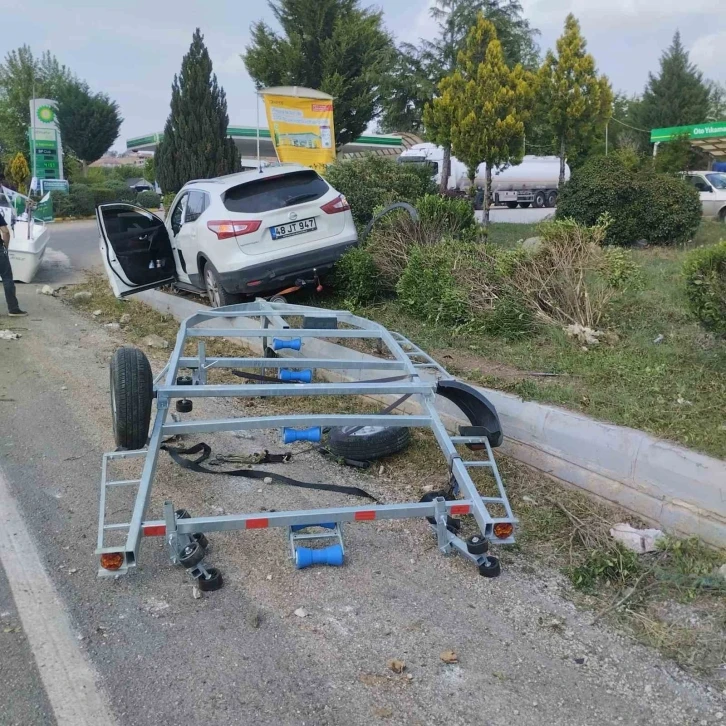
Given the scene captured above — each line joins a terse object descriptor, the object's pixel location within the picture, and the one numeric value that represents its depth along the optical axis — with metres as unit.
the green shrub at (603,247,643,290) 6.57
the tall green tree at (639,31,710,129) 47.38
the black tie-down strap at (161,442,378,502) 4.38
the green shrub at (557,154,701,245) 13.18
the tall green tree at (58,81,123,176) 49.91
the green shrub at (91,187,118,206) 37.69
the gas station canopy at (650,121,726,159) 24.51
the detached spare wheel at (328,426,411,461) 4.90
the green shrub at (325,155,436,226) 12.25
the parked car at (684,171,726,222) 19.84
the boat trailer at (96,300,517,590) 3.28
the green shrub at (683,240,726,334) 5.15
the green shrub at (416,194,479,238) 8.99
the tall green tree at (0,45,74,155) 50.44
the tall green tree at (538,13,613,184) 17.05
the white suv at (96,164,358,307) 8.43
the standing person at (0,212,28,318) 9.98
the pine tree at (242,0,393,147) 28.33
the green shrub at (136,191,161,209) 37.90
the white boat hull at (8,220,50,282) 13.02
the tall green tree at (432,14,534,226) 14.18
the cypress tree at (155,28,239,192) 16.98
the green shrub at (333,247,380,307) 8.57
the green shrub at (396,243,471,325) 7.32
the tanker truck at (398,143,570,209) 33.78
